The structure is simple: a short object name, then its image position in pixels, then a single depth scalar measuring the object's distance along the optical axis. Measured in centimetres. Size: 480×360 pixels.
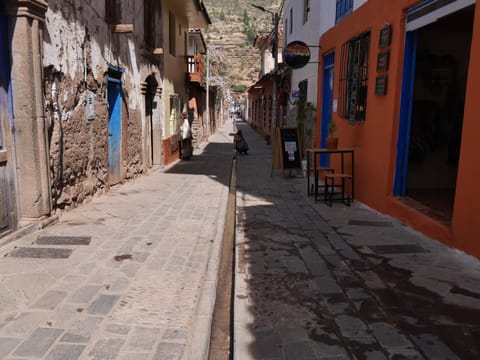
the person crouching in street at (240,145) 1742
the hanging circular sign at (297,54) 988
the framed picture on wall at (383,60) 629
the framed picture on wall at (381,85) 636
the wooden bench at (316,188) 750
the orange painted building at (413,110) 457
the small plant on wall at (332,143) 785
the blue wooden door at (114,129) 861
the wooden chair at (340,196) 718
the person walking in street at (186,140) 1542
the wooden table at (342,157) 737
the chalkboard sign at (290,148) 1064
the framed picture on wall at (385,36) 620
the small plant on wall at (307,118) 1105
